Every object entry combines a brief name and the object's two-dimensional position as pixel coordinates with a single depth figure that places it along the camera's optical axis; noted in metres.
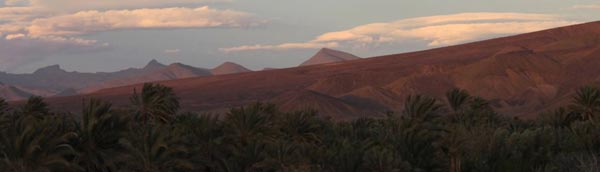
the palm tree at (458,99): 69.94
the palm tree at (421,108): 55.53
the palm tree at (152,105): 55.78
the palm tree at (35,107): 57.97
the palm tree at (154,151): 39.25
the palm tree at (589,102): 64.69
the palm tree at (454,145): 45.53
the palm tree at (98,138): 39.19
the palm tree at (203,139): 43.94
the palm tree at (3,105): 60.91
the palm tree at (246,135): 45.41
